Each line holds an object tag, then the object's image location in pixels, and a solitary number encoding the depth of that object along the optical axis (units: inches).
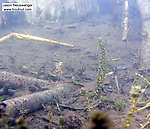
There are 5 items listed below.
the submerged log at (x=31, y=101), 121.0
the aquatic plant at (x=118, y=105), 145.4
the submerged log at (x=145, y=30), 263.8
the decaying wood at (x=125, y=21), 383.3
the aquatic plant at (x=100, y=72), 142.4
